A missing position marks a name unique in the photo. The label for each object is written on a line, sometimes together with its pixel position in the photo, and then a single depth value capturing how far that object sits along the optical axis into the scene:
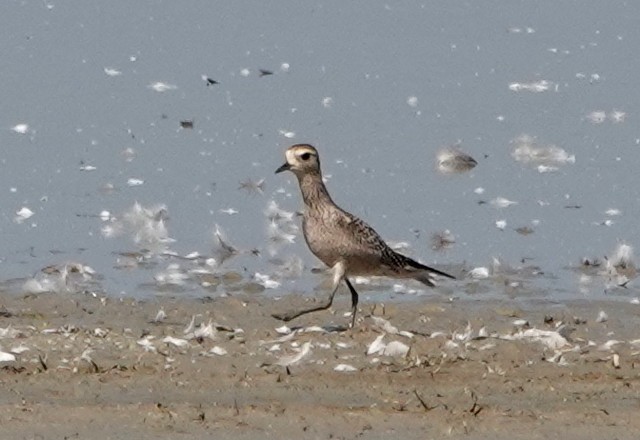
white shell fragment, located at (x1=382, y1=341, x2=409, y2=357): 11.61
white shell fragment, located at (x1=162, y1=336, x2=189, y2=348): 11.83
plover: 12.74
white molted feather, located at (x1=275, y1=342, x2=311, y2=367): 11.40
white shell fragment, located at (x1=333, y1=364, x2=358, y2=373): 11.27
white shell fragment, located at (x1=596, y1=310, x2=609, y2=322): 13.24
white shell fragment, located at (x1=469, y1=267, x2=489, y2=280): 14.33
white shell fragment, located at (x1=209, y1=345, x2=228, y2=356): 11.70
